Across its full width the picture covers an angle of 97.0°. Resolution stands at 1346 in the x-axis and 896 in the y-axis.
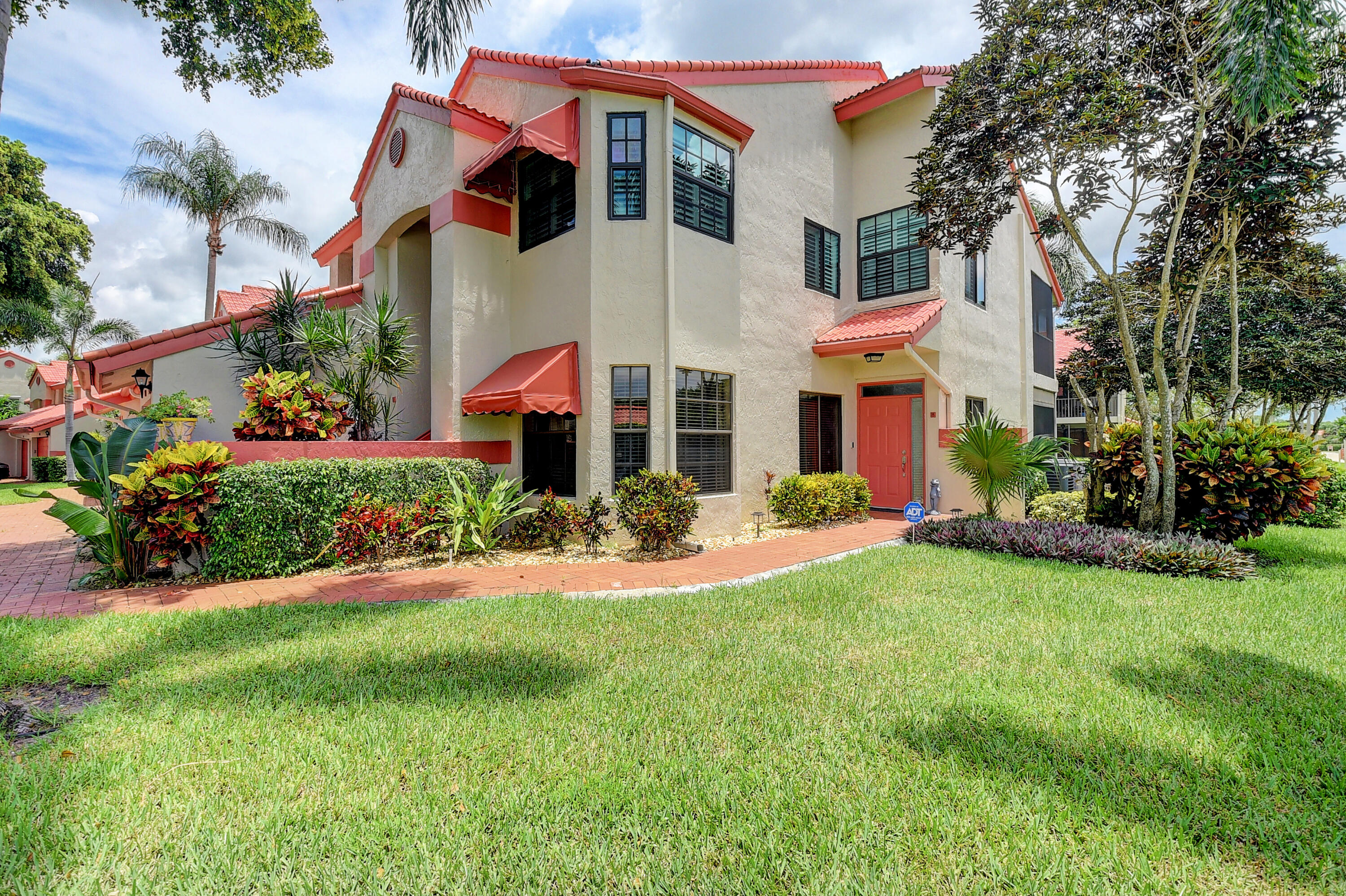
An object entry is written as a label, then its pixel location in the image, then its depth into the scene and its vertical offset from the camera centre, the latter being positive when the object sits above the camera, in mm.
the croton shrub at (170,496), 7305 -533
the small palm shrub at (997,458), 9969 -113
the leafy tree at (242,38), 9969 +7215
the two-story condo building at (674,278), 9984 +3492
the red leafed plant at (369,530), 8117 -1070
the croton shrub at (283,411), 9055 +637
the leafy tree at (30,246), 21453 +7836
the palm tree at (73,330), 24500 +6244
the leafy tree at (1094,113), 7887 +4697
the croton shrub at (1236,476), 8219 -345
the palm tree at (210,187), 25266 +11717
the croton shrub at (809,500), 11773 -952
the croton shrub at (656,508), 8977 -840
